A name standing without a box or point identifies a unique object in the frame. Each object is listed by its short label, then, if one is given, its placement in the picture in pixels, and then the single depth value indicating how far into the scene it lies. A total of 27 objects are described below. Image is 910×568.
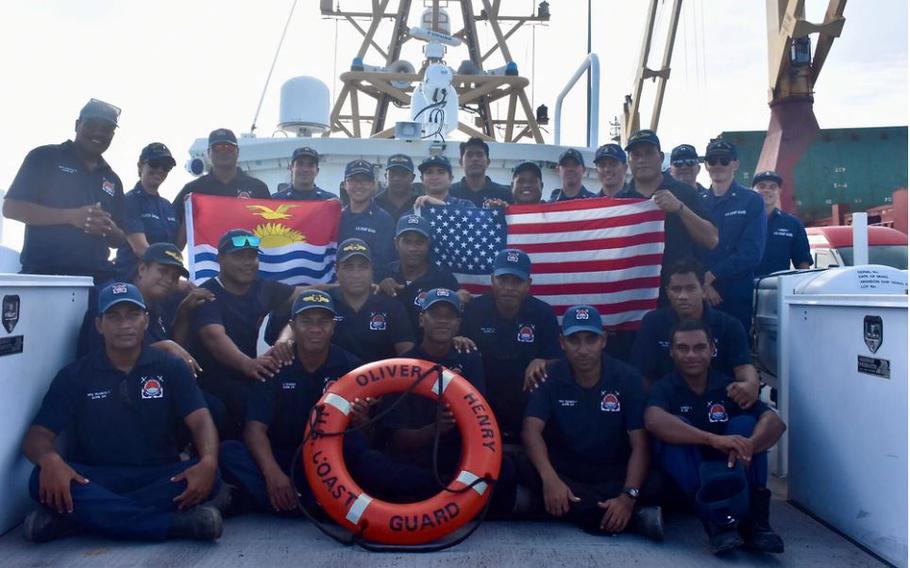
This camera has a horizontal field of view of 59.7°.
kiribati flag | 5.18
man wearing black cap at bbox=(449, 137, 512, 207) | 5.69
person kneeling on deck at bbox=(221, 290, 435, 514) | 3.62
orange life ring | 3.25
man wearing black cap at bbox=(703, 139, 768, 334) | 4.81
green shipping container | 15.22
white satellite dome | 8.31
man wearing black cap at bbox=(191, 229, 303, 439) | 4.10
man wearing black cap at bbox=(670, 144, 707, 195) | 5.31
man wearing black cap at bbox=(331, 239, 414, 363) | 4.25
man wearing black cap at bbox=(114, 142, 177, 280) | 4.96
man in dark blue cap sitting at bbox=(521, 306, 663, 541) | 3.65
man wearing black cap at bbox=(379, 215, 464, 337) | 4.55
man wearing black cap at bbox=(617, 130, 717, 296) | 4.55
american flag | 4.93
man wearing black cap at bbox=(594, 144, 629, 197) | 5.05
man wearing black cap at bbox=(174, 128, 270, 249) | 5.34
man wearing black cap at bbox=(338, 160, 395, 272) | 5.12
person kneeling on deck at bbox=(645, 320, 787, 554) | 3.23
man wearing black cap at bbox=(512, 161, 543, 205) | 5.56
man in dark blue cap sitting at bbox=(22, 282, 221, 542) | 3.26
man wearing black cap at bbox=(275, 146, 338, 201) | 5.62
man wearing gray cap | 4.07
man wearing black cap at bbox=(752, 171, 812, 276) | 5.92
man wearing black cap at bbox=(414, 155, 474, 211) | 5.42
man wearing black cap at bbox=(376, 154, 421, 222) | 5.48
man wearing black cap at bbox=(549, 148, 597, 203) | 5.55
